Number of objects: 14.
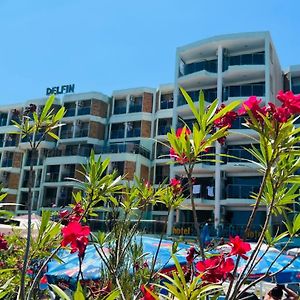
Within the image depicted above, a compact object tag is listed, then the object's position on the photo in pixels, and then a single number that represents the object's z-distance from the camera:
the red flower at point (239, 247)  2.04
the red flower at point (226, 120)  2.63
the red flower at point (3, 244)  3.08
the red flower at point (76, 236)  2.17
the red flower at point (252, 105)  2.23
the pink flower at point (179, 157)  2.59
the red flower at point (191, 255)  2.64
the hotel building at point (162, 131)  26.77
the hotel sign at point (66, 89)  39.00
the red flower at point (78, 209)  3.21
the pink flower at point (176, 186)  4.02
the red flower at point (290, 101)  2.09
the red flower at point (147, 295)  1.83
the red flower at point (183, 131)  2.61
